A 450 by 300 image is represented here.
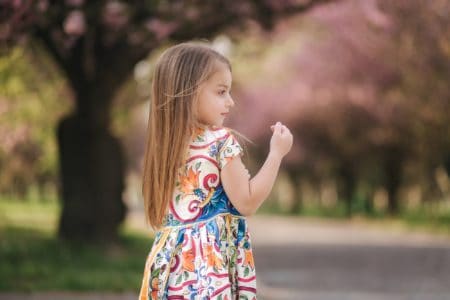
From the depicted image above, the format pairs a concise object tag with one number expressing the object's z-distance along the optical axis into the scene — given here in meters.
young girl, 3.95
